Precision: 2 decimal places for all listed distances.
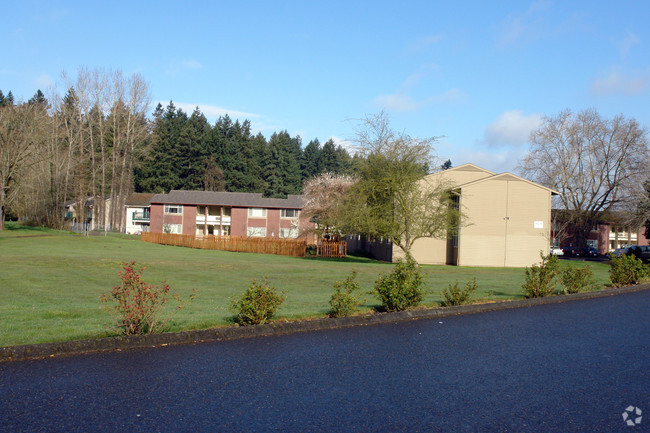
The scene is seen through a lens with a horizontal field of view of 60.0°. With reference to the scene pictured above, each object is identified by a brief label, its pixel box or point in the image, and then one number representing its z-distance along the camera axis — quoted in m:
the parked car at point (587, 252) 64.88
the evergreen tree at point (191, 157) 96.25
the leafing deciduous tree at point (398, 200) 35.66
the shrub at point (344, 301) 10.91
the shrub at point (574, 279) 16.52
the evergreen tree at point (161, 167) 95.56
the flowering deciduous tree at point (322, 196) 52.16
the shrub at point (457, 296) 13.05
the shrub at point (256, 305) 9.77
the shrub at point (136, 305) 8.57
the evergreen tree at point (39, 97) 113.94
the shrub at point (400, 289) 11.82
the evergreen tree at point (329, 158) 114.06
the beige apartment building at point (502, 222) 39.19
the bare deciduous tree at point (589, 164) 56.97
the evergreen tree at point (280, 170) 102.54
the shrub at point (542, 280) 15.35
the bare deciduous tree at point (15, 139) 59.62
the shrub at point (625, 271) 19.89
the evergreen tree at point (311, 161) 114.88
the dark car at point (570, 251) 66.06
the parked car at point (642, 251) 49.38
